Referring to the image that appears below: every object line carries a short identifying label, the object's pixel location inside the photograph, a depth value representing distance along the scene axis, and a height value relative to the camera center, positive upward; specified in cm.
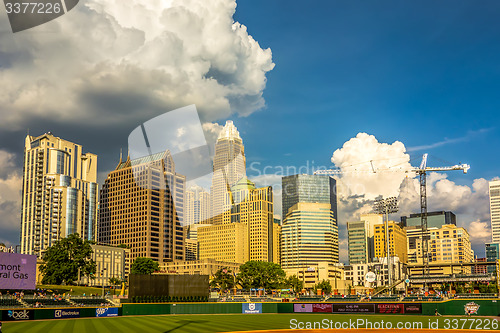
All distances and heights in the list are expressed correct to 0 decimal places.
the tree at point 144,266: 15925 -749
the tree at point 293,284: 18370 -1591
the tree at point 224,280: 16025 -1216
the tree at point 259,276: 16325 -1128
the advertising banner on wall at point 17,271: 7244 -393
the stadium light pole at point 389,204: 11978 +815
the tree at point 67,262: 12019 -446
